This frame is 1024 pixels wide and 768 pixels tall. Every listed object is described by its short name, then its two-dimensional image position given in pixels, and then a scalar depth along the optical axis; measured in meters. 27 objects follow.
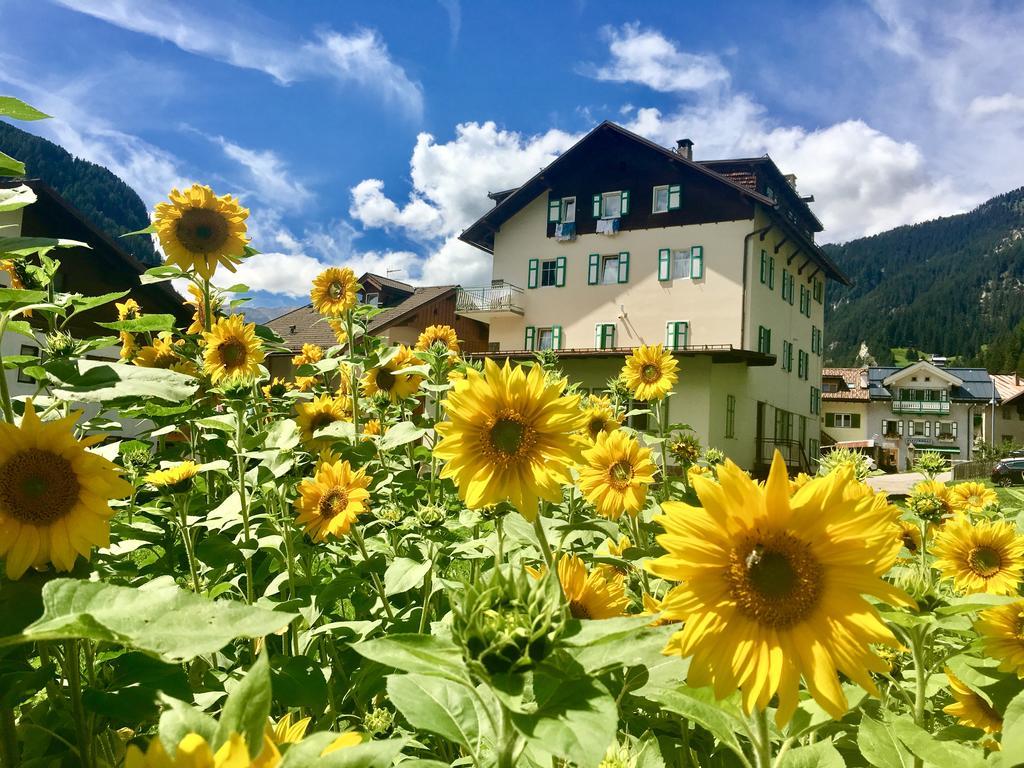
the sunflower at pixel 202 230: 2.63
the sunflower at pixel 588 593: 1.47
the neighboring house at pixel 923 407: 53.09
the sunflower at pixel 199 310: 2.77
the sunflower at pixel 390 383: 3.47
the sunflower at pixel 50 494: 1.14
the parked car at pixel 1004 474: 25.14
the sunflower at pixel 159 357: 2.96
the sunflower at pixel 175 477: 1.92
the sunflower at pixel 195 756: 0.51
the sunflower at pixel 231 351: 2.87
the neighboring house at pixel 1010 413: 56.88
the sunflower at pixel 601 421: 3.30
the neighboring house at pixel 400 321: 26.09
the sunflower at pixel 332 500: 2.10
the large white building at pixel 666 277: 20.69
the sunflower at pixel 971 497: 2.94
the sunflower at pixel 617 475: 2.40
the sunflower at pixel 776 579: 0.93
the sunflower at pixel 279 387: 4.05
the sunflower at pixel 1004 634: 1.37
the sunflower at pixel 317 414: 3.14
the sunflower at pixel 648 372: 4.25
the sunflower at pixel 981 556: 2.05
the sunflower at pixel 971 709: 1.56
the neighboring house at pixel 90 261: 15.98
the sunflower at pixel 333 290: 3.70
